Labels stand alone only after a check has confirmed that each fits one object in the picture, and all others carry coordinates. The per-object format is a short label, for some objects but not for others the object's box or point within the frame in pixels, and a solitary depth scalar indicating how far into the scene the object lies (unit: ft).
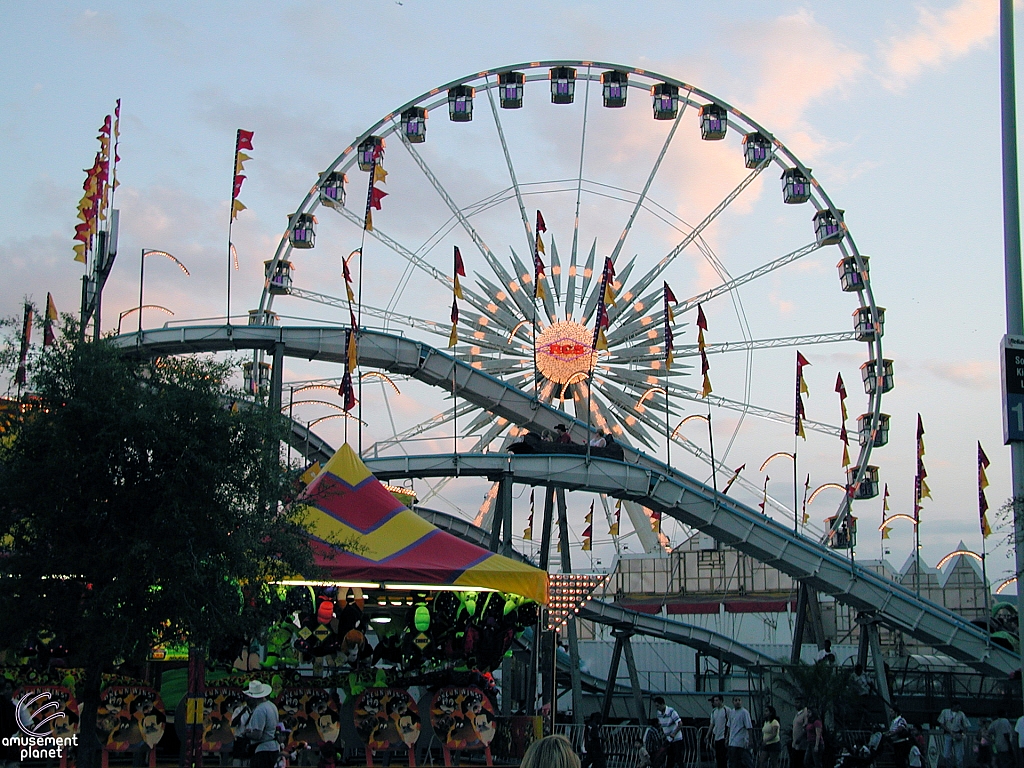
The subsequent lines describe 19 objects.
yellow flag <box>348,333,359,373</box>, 94.71
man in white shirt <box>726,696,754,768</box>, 64.49
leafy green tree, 47.57
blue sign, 45.32
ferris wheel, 117.91
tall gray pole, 46.03
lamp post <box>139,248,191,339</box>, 77.66
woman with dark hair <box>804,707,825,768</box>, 63.93
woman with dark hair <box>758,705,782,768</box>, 67.82
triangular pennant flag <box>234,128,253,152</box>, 96.73
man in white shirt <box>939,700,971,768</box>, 72.59
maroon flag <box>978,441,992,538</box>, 125.08
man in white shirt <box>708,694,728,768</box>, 66.74
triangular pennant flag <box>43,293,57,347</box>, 100.32
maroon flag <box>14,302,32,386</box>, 50.58
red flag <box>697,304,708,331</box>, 112.57
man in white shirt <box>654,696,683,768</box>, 63.41
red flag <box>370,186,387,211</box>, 102.22
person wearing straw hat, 46.09
